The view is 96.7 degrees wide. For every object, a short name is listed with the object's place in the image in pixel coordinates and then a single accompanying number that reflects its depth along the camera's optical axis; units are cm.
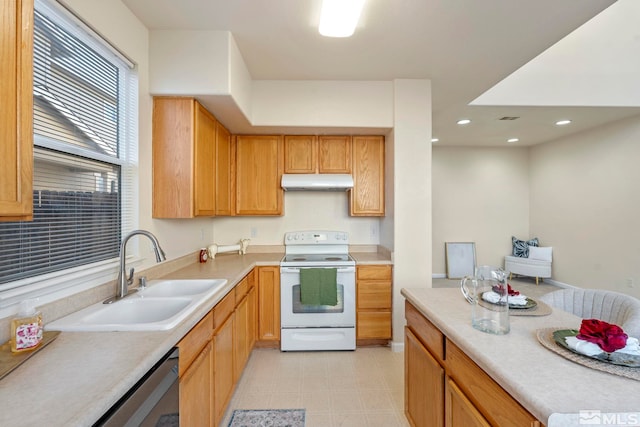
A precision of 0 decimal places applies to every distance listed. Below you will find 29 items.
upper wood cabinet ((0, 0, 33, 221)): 77
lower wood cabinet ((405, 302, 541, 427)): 88
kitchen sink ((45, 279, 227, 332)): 119
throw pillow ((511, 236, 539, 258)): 544
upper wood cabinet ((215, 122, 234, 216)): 270
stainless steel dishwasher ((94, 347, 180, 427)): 81
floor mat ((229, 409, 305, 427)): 188
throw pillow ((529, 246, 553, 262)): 518
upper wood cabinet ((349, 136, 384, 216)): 316
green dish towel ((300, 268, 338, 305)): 274
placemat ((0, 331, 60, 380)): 88
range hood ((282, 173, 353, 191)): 301
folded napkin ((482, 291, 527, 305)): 110
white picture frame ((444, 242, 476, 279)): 560
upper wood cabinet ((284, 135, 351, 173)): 316
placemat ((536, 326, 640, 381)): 80
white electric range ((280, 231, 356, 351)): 281
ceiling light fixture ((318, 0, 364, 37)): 165
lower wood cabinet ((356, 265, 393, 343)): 286
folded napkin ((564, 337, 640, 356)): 87
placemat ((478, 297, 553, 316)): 128
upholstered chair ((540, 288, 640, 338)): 134
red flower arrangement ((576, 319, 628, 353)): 87
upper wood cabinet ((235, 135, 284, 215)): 317
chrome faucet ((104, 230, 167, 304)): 155
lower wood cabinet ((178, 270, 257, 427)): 129
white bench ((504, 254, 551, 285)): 512
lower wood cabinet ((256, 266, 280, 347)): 284
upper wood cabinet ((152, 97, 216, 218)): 210
